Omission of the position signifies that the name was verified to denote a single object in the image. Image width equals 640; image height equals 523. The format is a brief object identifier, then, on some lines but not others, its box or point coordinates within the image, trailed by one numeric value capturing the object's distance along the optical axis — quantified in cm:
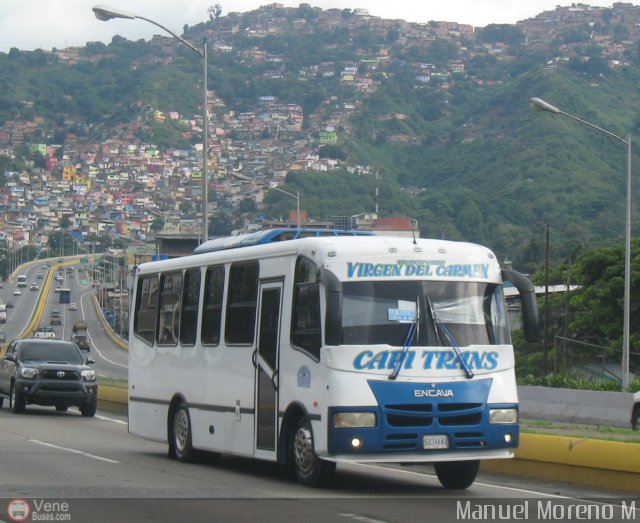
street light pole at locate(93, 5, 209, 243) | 3238
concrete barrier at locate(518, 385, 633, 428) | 2930
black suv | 2872
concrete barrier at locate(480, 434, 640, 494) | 1534
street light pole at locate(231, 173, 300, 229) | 4319
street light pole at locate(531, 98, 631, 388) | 3694
